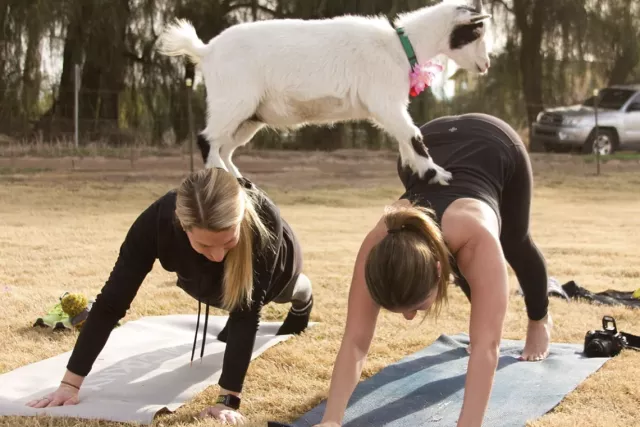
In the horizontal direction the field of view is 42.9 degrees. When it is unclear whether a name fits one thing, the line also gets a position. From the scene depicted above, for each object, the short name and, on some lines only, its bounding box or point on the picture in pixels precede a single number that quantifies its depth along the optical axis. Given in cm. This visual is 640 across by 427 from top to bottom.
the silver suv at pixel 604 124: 1261
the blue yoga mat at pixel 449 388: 241
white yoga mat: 243
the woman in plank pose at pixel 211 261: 217
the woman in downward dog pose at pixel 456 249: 189
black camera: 308
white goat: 272
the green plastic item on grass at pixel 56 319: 341
